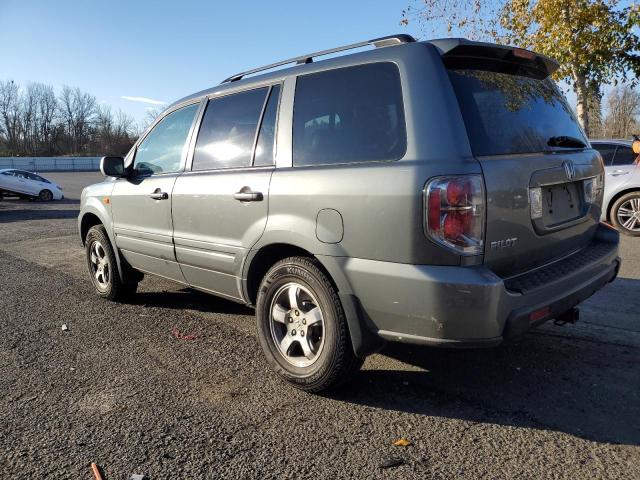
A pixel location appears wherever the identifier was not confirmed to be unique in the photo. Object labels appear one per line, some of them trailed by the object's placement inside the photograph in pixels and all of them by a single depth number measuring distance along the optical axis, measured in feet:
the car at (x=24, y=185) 72.18
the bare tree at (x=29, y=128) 305.73
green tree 33.99
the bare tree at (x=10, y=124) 302.25
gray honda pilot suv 8.25
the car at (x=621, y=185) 27.14
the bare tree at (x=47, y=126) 311.68
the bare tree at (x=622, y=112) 171.83
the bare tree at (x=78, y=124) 319.47
